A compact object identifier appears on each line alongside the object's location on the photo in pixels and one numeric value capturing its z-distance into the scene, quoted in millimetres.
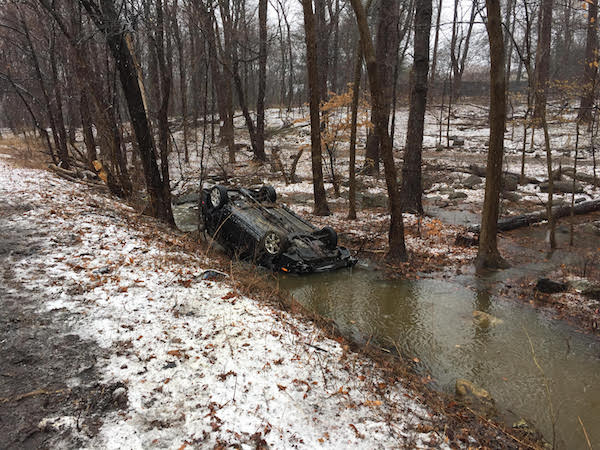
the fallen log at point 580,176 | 14467
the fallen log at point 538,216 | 10422
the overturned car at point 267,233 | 7348
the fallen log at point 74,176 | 11112
